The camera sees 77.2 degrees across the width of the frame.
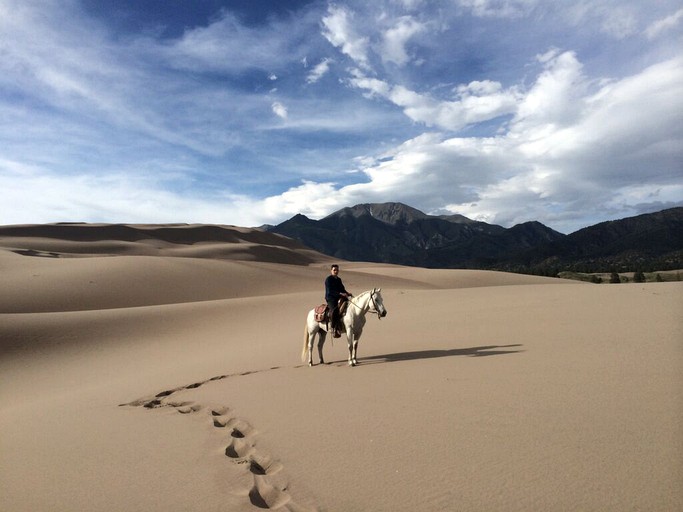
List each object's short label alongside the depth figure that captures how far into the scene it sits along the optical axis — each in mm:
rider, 10828
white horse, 10141
